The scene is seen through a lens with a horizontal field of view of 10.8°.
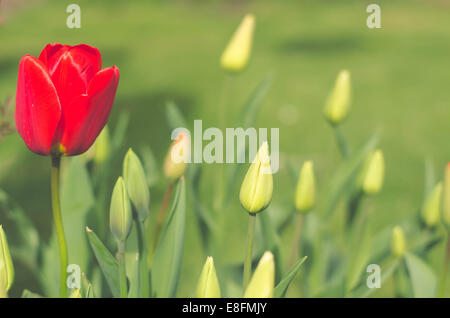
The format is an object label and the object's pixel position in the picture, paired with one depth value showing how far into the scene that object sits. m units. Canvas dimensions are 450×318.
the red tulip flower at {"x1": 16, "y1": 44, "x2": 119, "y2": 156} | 1.39
